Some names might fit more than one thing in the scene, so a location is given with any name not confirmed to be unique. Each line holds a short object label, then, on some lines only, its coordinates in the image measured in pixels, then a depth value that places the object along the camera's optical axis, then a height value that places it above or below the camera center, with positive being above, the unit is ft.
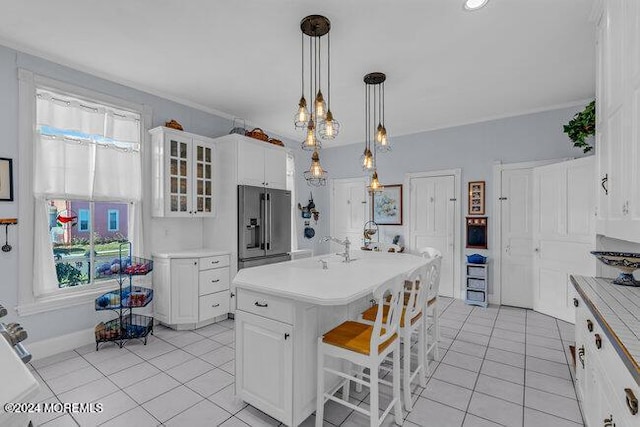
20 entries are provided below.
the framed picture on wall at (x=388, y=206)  17.92 +0.41
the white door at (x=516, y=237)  14.34 -1.19
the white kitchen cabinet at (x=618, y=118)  5.09 +1.85
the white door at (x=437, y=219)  16.24 -0.34
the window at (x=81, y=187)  9.59 +0.88
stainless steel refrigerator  12.96 -0.59
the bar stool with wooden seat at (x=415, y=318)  7.03 -2.67
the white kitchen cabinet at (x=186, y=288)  11.55 -2.93
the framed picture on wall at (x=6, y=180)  8.72 +0.96
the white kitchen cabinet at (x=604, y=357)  3.48 -2.08
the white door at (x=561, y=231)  12.02 -0.76
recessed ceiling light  6.93 +4.83
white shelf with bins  14.73 -3.52
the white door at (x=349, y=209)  19.67 +0.25
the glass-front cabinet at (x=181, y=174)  11.84 +1.60
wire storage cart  10.13 -3.02
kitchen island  5.90 -2.46
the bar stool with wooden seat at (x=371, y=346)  5.68 -2.64
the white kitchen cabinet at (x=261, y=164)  13.20 +2.26
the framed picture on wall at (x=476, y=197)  15.35 +0.79
